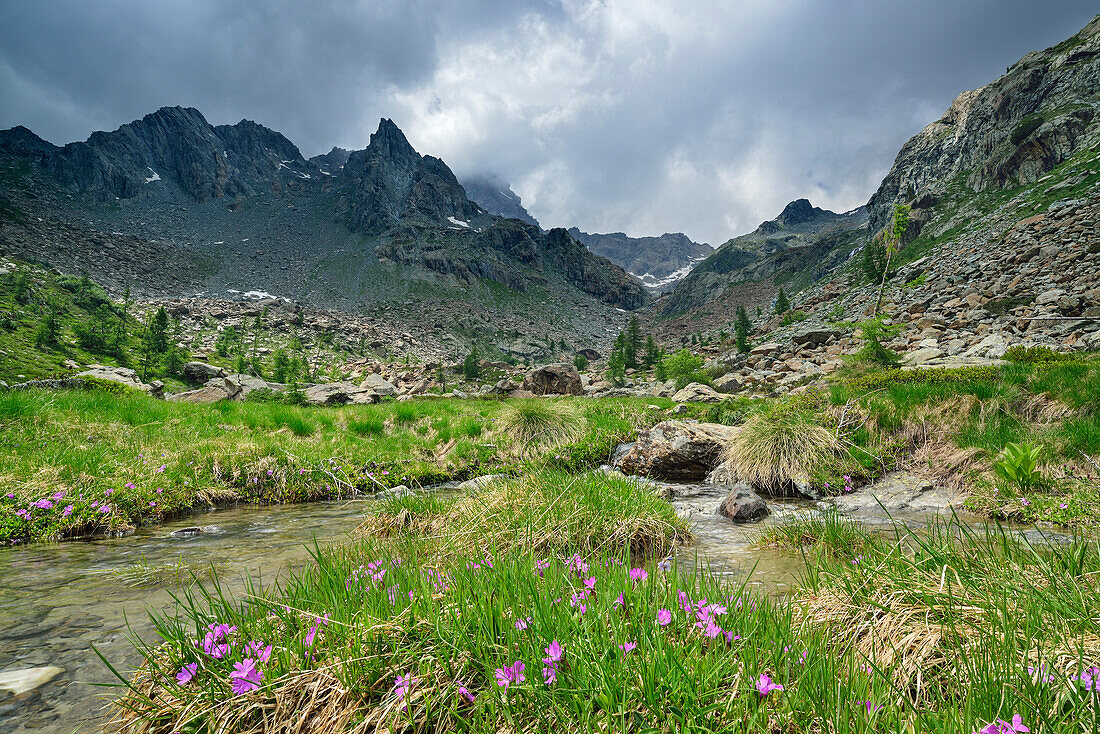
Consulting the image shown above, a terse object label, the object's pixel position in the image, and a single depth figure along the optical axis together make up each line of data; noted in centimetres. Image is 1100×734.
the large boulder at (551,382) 3650
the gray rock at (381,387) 3547
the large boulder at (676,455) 973
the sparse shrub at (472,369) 5856
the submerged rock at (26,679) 242
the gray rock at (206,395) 2042
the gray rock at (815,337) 3381
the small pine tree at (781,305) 7964
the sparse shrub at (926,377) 936
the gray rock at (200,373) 4250
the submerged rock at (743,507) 604
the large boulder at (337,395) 2539
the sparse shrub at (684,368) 3103
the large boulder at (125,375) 2547
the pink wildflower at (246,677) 181
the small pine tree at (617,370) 4706
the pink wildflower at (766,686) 150
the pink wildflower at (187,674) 186
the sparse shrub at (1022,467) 562
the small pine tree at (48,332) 4700
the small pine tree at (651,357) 6262
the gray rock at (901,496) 649
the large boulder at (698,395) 1969
